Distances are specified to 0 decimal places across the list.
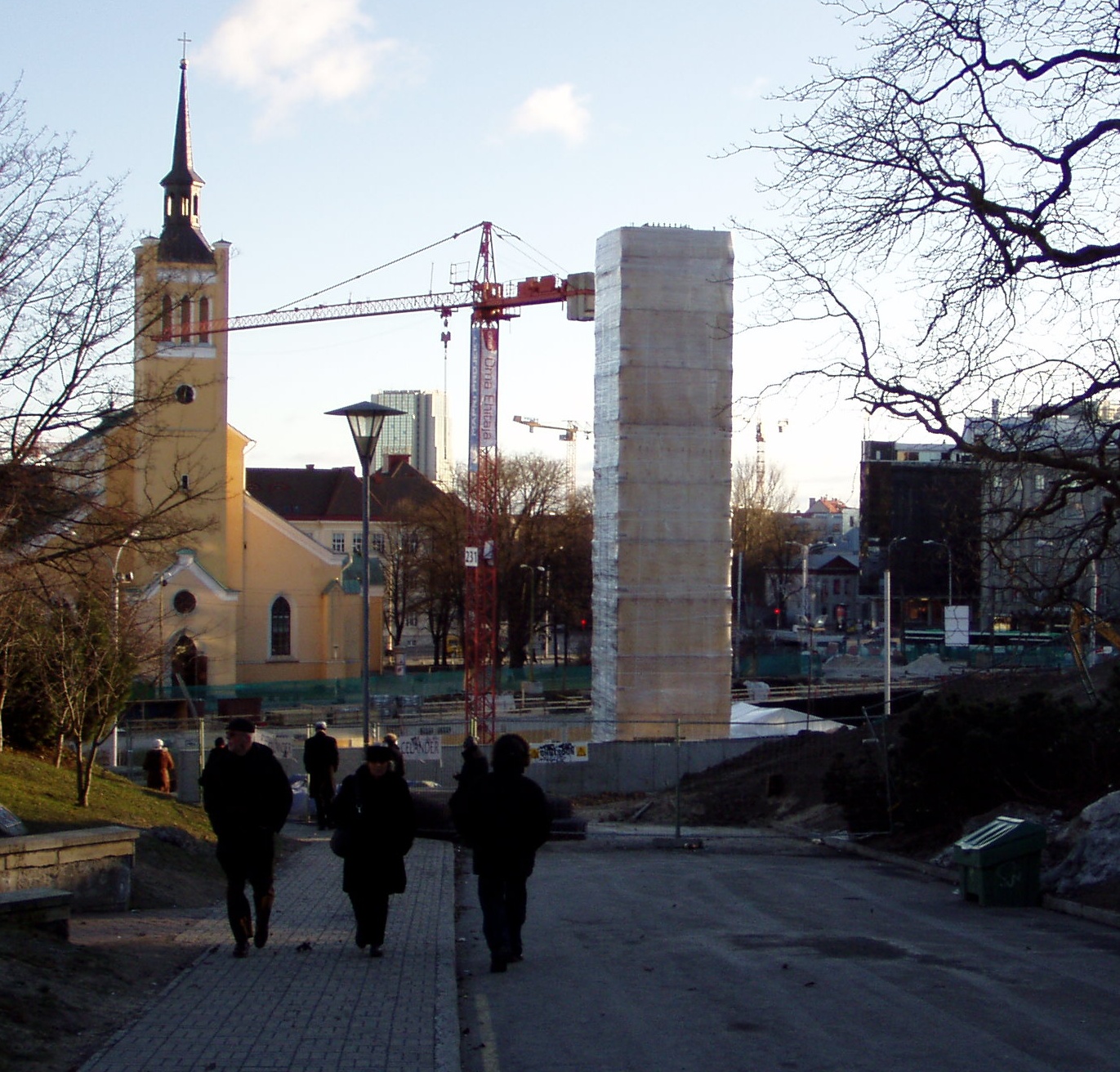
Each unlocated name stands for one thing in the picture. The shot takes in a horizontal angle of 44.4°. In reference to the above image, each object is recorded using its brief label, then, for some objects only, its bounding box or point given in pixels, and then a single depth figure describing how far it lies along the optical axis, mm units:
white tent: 38562
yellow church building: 62688
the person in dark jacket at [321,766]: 19438
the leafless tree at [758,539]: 96500
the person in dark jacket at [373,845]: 9328
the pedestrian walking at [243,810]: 9094
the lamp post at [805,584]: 90812
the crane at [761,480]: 105125
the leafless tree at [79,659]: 17897
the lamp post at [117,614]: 19500
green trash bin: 13242
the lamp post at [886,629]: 41031
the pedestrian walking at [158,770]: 23594
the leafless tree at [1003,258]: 11164
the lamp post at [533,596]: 70794
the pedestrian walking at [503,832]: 9273
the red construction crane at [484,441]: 63281
